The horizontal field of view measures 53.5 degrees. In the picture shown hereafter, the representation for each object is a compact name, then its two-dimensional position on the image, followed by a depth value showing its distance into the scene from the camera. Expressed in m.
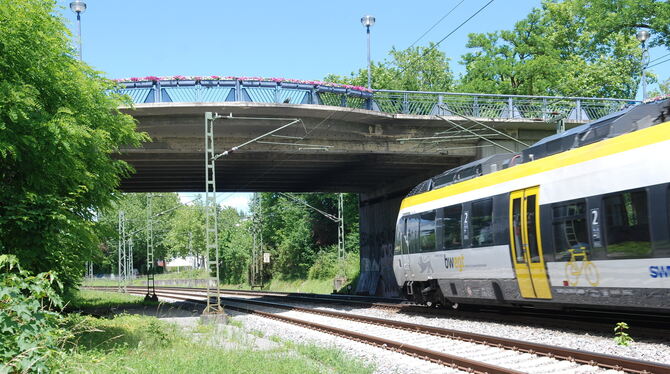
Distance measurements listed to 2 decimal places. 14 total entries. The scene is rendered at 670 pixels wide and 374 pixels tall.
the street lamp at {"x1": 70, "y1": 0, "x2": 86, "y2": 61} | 25.50
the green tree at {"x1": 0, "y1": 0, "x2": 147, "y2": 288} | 11.31
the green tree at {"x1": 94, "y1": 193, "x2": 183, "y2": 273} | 97.19
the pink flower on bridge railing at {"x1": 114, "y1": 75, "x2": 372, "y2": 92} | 21.31
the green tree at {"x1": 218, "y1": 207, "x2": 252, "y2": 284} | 62.09
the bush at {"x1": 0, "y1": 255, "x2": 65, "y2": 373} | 6.59
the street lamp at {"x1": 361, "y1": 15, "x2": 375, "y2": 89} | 28.06
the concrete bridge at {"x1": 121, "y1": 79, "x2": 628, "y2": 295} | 21.78
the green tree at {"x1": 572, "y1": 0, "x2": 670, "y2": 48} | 43.84
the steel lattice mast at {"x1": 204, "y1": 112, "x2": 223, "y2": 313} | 18.81
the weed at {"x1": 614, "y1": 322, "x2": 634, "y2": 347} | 10.21
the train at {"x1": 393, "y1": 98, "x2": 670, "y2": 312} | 10.37
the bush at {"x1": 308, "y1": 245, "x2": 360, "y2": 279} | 44.78
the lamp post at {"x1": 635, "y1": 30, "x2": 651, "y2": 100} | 30.20
